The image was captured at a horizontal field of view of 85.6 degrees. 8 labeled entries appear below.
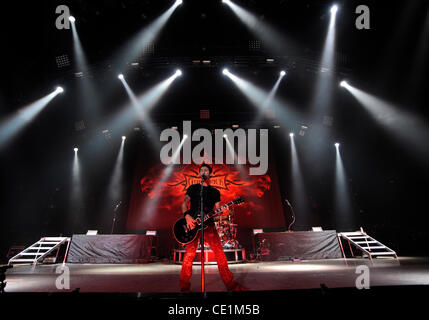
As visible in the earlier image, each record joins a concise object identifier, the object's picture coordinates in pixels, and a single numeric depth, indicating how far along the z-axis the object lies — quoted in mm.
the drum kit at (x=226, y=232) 7207
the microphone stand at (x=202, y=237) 2500
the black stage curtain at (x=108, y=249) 7316
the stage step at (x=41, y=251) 6130
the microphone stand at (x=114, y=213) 8762
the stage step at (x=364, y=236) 6148
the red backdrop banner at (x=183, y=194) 8922
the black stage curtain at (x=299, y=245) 7367
